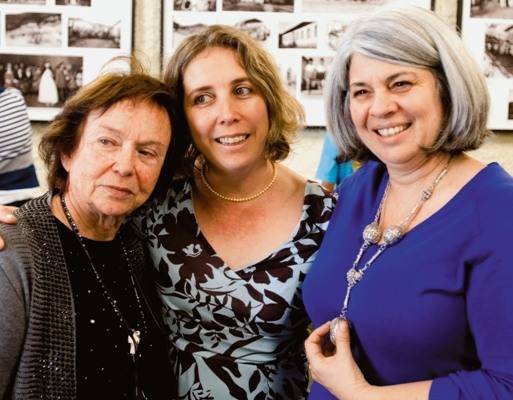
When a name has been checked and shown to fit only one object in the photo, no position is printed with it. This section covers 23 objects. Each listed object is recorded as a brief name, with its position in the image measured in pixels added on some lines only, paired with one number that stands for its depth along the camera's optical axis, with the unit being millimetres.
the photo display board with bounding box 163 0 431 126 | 2943
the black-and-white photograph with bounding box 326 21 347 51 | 2961
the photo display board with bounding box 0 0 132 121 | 2941
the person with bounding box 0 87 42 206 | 2301
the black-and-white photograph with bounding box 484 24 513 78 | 2973
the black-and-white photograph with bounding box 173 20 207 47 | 2936
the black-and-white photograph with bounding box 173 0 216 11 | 2936
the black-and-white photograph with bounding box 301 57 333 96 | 2988
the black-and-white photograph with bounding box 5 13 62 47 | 2945
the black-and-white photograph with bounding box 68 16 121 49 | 2949
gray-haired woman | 1071
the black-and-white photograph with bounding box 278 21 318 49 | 2967
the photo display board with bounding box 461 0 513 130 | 2955
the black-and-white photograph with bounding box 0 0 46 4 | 2930
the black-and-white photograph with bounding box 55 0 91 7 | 2936
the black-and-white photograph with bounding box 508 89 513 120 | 3031
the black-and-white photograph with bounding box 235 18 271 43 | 2955
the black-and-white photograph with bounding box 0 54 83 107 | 2961
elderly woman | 1192
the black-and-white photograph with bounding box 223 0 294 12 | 2947
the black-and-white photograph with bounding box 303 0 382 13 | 2945
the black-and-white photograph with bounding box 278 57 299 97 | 2984
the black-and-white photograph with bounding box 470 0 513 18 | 2949
